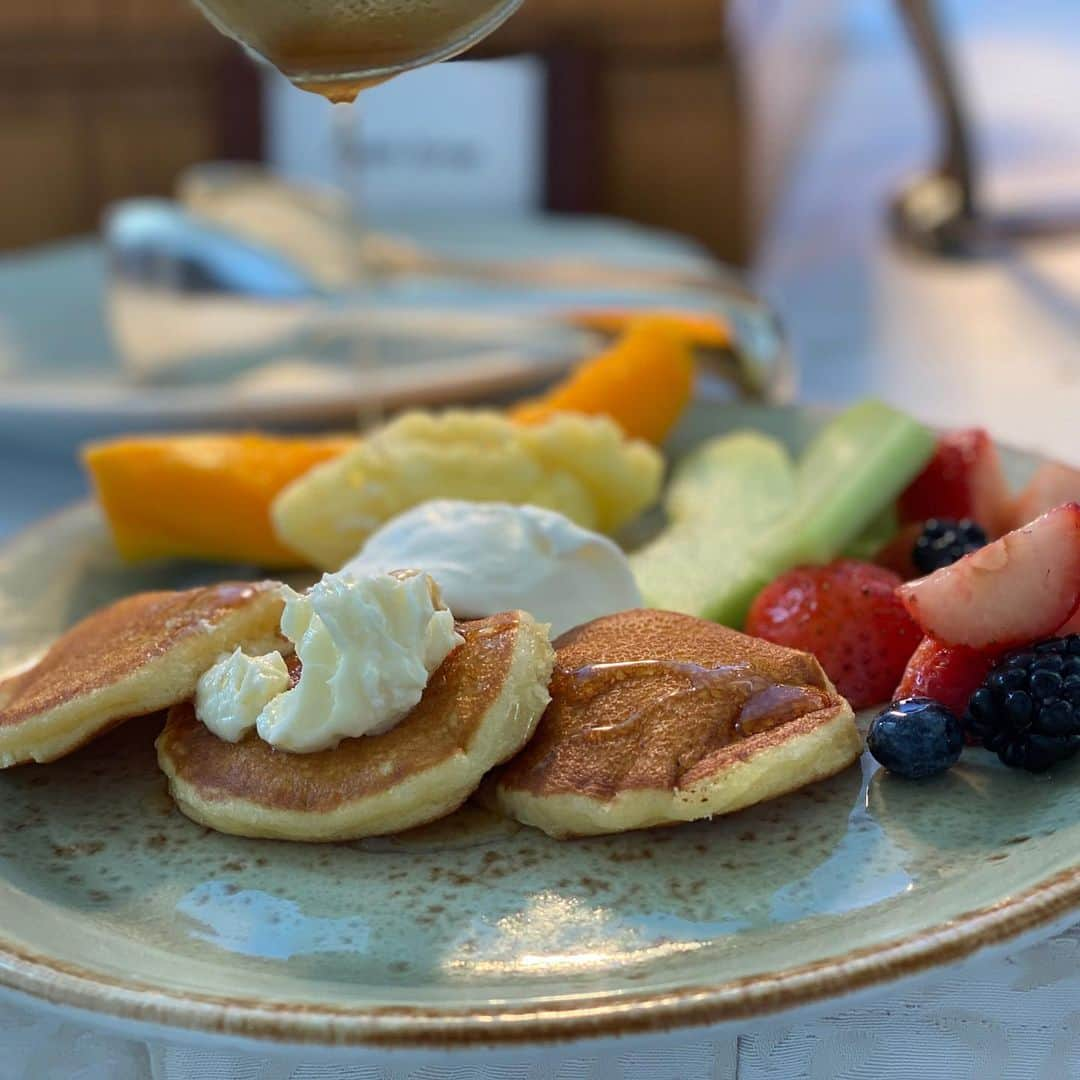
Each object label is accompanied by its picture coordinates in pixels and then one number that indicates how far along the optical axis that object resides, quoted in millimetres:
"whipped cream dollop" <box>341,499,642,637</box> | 750
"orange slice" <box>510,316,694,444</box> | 881
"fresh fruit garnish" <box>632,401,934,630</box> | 777
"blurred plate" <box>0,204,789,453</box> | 945
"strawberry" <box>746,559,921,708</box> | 738
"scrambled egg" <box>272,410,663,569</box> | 807
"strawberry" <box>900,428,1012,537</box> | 795
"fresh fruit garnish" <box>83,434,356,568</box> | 833
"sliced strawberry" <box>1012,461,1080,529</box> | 758
